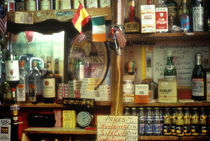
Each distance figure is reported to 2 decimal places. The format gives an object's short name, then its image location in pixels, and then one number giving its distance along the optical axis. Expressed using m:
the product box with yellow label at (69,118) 2.13
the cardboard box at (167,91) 1.95
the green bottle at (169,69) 2.17
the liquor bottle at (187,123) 1.93
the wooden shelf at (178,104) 1.91
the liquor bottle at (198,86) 1.98
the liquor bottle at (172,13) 2.04
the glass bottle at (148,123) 1.96
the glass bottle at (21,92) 2.16
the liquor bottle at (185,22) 1.99
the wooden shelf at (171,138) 1.91
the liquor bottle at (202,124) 1.92
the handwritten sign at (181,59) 2.20
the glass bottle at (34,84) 2.17
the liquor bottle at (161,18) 1.97
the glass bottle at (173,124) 1.94
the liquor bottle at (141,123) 1.97
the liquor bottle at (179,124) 1.92
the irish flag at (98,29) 2.07
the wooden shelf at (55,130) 2.02
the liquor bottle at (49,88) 2.13
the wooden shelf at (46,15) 2.04
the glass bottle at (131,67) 2.18
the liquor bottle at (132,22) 2.01
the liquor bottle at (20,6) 2.21
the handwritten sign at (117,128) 1.92
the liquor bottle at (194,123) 1.93
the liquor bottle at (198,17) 1.96
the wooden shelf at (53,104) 2.04
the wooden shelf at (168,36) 1.93
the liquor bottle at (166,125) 1.94
